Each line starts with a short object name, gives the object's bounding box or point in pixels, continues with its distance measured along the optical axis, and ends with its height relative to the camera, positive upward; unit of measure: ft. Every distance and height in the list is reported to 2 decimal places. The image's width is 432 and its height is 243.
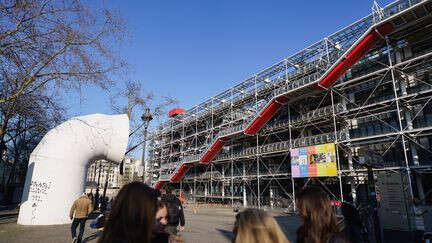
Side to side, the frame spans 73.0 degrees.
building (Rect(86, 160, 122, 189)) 419.95 +19.48
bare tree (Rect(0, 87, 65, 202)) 29.73 +10.37
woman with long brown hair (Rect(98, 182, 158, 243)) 6.60 -0.55
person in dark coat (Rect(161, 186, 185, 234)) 19.52 -1.01
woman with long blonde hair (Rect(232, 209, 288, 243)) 6.46 -0.77
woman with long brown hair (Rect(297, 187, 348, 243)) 8.39 -0.69
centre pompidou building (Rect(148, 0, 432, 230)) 53.31 +18.55
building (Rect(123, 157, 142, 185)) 333.33 +26.22
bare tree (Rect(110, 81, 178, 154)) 73.20 +21.98
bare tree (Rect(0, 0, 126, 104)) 21.85 +10.92
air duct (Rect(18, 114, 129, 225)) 36.50 +3.98
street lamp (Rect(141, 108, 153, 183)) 53.21 +13.74
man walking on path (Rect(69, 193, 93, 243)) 26.34 -1.79
